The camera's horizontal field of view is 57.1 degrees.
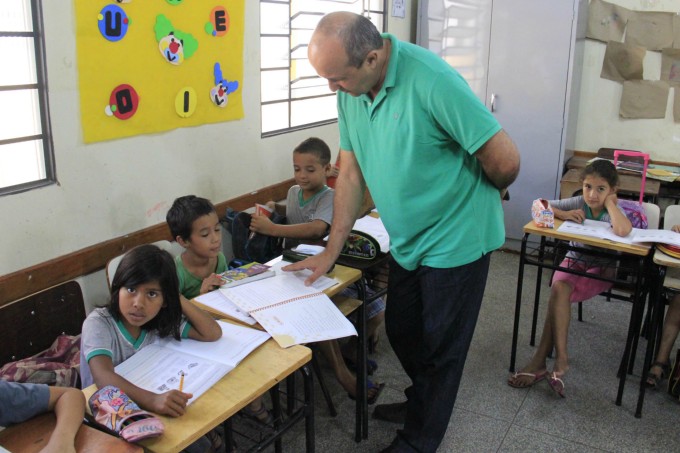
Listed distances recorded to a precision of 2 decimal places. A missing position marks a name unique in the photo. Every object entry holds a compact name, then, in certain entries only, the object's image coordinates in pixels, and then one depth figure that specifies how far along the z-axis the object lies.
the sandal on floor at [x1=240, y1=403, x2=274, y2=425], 2.36
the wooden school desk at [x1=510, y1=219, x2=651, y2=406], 2.66
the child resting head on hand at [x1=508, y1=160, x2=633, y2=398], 2.90
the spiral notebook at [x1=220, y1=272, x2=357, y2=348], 1.79
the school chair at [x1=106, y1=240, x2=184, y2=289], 2.36
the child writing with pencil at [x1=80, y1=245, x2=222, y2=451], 1.69
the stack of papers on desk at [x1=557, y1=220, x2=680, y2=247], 2.62
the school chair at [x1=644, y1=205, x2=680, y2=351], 2.83
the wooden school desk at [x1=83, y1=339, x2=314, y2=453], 1.34
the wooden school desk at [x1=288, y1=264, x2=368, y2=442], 2.29
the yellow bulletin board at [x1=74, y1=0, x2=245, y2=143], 2.42
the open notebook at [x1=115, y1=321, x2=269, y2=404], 1.52
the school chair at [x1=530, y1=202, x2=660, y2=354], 3.00
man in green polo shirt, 1.79
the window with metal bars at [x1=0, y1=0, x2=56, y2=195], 2.18
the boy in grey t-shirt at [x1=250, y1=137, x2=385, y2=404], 2.70
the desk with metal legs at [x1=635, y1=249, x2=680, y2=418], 2.53
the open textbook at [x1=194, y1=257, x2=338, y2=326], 1.89
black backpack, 2.88
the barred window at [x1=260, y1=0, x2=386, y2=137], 3.50
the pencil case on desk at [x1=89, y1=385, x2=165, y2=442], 1.29
